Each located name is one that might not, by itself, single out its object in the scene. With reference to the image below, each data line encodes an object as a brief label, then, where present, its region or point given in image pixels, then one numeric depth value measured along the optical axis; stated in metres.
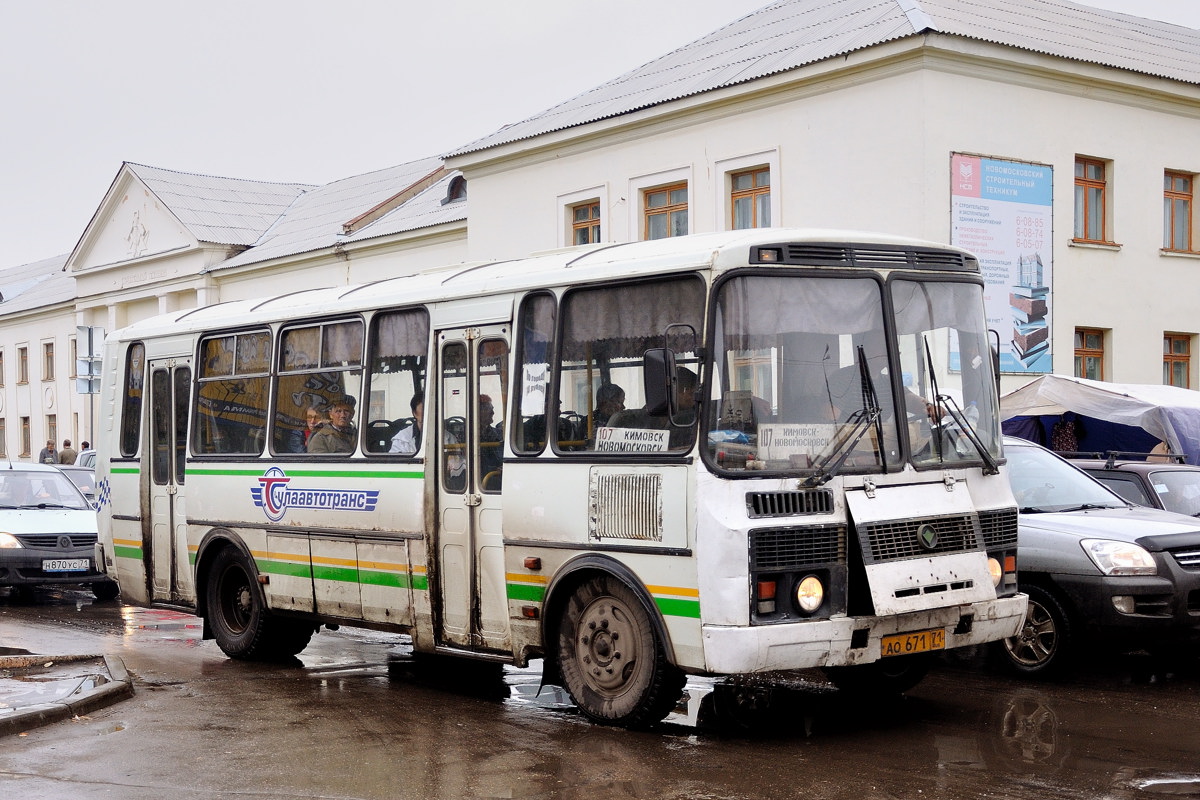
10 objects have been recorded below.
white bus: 8.12
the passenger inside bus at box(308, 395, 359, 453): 10.93
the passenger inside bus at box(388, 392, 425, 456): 10.30
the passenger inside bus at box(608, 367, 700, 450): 8.21
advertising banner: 24.47
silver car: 10.30
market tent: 21.19
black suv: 12.59
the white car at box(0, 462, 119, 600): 17.27
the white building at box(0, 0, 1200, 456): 24.58
